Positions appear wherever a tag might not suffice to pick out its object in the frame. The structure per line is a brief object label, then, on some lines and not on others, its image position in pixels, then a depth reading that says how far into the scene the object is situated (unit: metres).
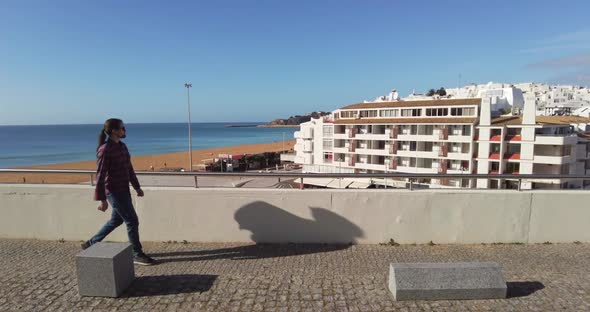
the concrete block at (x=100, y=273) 3.53
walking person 4.20
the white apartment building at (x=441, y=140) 33.72
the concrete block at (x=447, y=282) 3.48
